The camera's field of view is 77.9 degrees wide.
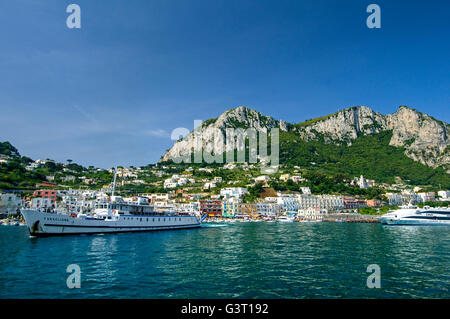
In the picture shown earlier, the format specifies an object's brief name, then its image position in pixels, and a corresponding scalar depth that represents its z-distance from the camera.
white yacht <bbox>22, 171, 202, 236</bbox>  39.47
